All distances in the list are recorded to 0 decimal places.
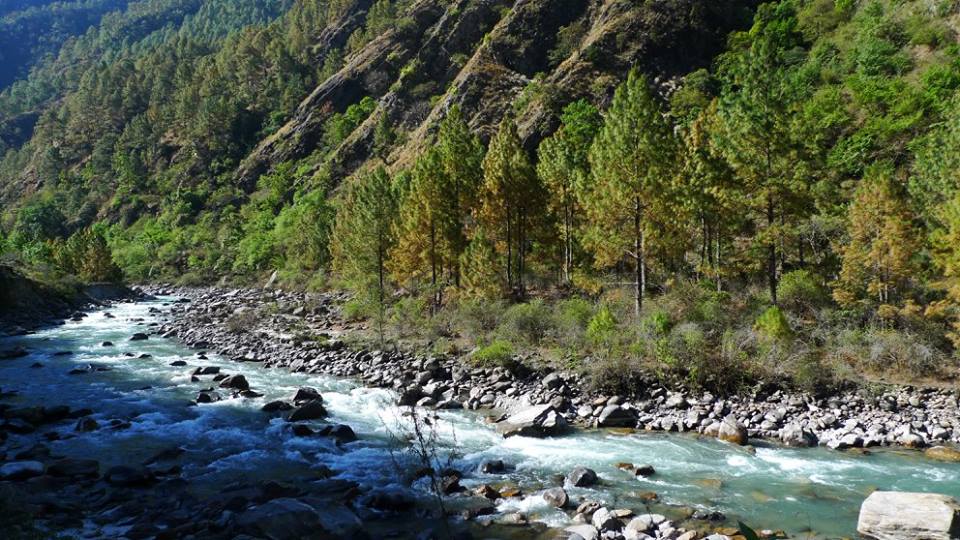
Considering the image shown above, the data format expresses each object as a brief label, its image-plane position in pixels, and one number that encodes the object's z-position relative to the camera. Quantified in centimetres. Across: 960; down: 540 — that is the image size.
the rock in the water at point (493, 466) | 1458
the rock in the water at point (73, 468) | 1407
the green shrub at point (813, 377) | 1927
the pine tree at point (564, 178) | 3644
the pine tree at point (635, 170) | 2647
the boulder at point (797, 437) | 1614
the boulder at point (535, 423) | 1744
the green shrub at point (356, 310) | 3863
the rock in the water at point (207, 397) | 2141
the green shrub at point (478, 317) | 2969
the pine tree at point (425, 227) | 3584
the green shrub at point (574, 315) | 2636
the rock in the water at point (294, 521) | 1055
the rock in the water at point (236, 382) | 2350
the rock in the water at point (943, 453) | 1496
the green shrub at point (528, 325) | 2756
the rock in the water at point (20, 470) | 1362
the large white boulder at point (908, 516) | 1015
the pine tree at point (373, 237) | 3891
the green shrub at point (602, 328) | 2322
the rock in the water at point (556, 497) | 1240
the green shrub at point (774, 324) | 2166
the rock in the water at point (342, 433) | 1726
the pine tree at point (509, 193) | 3556
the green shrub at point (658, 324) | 2322
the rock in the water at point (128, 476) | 1362
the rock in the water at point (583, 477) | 1353
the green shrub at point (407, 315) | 3309
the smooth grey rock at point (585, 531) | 1081
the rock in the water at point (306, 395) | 2145
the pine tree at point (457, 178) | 3606
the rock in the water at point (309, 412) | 1920
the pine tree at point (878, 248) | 2555
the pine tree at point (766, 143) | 2581
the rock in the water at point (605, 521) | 1109
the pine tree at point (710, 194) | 2756
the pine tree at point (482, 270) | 3209
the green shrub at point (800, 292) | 2689
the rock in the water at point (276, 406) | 2033
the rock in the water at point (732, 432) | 1644
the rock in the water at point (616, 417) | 1839
